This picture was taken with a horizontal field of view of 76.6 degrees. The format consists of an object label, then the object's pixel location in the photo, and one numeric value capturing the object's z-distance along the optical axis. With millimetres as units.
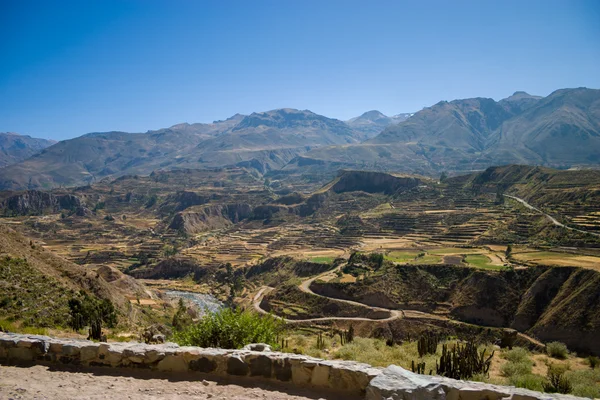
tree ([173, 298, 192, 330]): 46788
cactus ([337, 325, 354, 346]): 27311
